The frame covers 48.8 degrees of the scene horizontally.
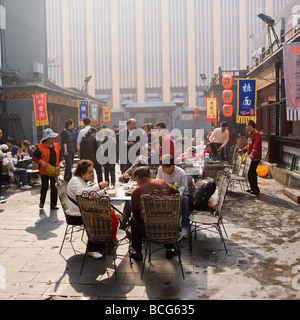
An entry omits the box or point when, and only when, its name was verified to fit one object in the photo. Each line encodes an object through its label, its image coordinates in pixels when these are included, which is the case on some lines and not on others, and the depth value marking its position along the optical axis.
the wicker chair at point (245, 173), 8.38
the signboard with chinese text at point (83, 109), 19.31
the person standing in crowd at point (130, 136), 8.84
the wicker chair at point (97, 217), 3.89
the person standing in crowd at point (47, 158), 7.02
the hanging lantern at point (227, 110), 18.02
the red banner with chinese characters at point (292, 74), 7.09
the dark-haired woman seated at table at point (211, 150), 8.99
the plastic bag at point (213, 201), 5.55
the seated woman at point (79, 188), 4.73
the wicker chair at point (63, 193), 4.96
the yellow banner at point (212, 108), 20.25
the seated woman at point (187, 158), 8.20
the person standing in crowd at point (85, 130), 9.11
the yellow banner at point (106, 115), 24.89
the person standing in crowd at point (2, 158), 8.01
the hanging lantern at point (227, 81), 16.64
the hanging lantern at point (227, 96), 17.39
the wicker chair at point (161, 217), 3.87
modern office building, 45.69
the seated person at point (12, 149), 11.02
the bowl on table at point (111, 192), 5.02
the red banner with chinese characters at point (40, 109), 13.20
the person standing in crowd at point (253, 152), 8.30
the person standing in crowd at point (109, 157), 9.16
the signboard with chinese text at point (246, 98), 11.86
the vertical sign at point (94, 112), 22.32
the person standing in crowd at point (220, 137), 10.35
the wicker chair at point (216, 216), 4.84
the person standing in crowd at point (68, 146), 9.80
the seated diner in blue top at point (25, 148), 11.21
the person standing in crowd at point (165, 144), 7.21
